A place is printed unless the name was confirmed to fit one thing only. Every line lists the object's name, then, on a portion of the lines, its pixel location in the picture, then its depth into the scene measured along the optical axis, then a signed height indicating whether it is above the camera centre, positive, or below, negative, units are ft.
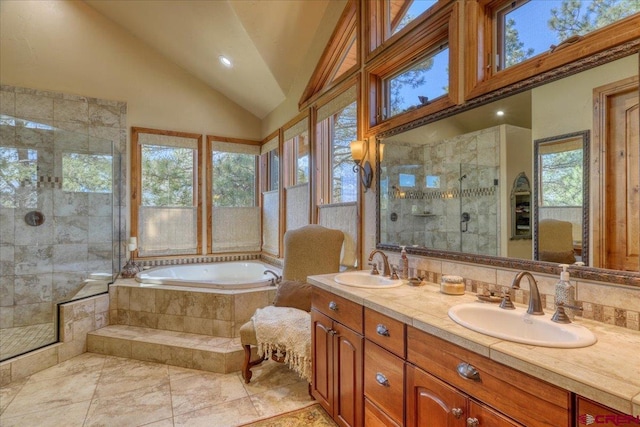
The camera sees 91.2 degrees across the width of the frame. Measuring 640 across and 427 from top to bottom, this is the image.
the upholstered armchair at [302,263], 8.46 -1.43
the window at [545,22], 4.00 +2.73
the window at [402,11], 7.02 +4.84
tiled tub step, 8.73 -3.91
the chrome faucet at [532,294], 4.05 -1.07
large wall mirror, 3.84 +0.70
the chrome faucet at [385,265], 6.99 -1.16
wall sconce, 8.22 +1.42
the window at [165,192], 13.69 +0.99
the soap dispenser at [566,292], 3.85 -1.00
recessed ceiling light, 12.17 +6.04
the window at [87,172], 11.75 +1.63
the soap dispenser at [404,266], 6.68 -1.13
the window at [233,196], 15.16 +0.92
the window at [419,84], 6.54 +2.98
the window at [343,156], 9.65 +1.90
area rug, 6.49 -4.37
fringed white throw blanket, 7.20 -2.93
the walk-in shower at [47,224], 10.79 -0.36
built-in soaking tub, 10.82 -2.44
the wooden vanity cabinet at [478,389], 2.74 -1.79
